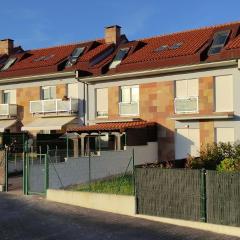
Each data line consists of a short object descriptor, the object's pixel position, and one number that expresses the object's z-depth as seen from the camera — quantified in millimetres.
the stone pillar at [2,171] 21803
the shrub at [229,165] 16594
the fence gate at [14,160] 22520
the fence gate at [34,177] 20172
